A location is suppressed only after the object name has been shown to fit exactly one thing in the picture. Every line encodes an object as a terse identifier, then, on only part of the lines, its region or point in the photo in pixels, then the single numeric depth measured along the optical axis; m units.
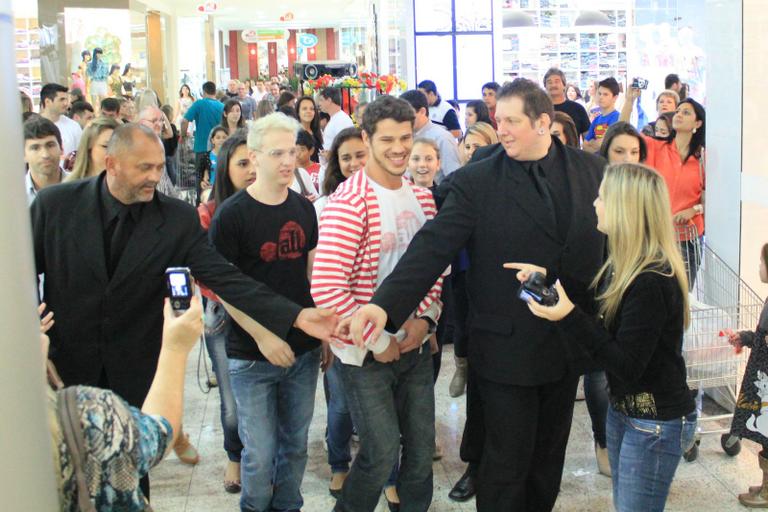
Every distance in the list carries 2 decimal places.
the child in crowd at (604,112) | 8.47
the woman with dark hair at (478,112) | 9.71
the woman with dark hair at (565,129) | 5.55
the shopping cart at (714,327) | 4.66
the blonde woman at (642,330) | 2.89
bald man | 3.29
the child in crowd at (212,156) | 7.85
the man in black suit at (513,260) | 3.32
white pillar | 1.39
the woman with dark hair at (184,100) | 20.83
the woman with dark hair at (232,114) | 11.30
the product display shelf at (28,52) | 15.52
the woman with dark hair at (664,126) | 7.18
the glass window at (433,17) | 16.22
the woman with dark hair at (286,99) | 12.51
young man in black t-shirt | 3.61
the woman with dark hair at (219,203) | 4.29
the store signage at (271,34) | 48.12
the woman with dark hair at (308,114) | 10.04
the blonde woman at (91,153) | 4.36
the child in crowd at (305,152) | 5.95
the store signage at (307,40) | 43.04
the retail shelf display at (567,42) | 17.56
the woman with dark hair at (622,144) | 4.98
